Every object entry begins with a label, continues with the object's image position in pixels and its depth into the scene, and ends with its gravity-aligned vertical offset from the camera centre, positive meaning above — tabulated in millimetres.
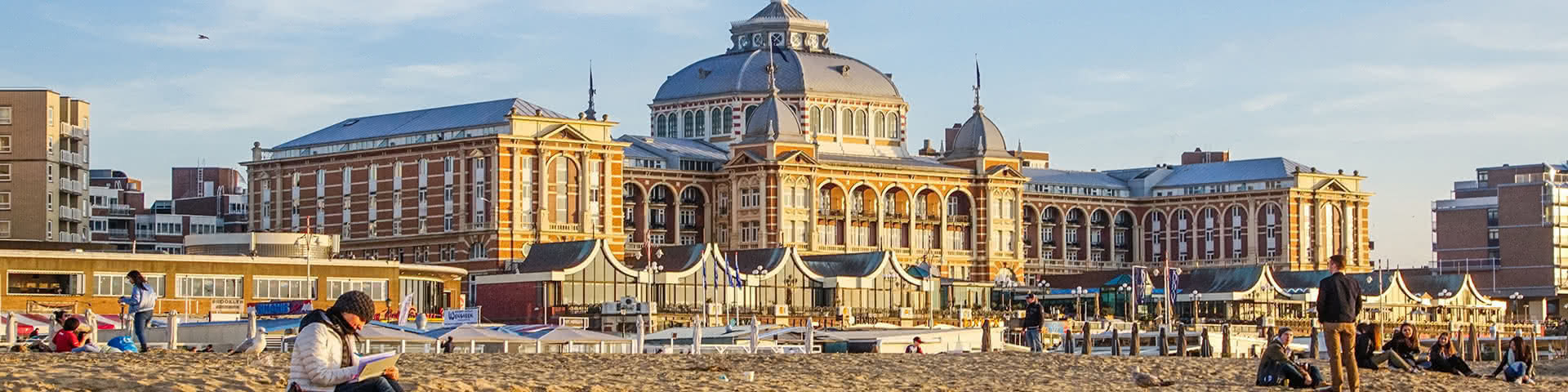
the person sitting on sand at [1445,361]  55094 -1736
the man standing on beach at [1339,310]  39500 -484
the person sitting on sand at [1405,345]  53281 -1342
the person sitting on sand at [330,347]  28125 -713
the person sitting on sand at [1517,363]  55625 -1806
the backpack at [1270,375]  46438 -1681
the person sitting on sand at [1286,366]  45625 -1526
